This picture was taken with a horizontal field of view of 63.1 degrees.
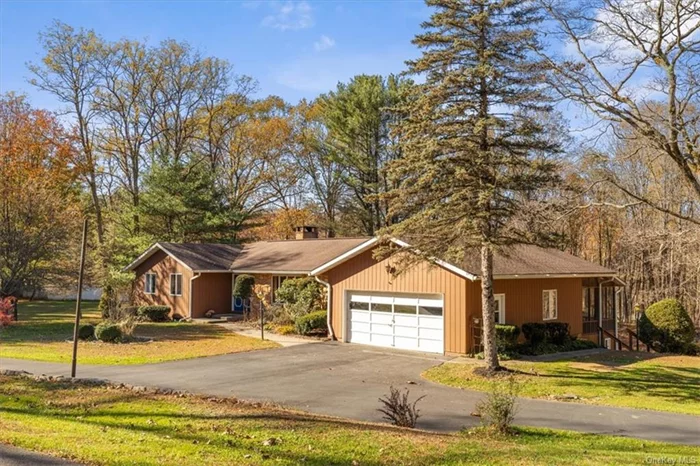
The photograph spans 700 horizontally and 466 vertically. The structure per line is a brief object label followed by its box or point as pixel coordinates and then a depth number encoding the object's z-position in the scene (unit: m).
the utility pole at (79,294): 12.54
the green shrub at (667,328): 22.89
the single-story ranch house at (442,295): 19.38
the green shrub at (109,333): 21.28
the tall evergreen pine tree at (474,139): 15.08
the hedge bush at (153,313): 30.14
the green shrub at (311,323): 23.89
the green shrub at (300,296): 25.47
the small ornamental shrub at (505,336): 18.86
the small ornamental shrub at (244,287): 29.67
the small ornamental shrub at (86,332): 22.02
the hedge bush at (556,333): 20.90
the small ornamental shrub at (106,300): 25.72
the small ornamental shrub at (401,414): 9.54
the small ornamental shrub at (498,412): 9.02
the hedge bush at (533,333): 20.39
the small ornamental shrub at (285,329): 24.72
